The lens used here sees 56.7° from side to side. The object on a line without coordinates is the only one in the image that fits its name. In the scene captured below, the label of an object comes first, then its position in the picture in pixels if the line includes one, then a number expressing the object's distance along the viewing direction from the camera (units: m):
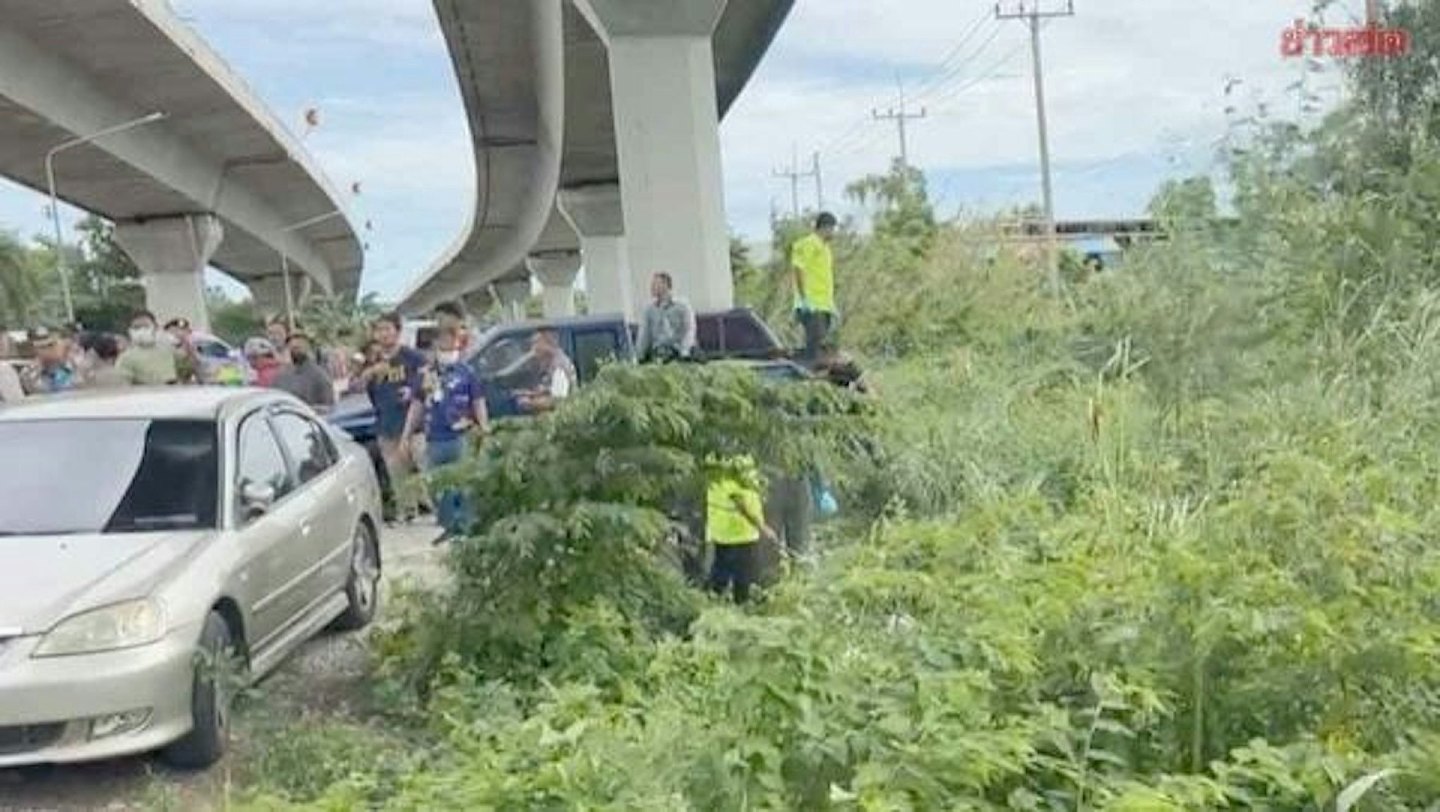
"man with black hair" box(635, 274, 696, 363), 13.06
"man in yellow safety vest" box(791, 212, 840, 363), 13.54
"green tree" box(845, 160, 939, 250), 24.78
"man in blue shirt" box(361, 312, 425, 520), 11.34
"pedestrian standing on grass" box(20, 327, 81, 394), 12.55
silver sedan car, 5.05
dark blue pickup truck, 12.36
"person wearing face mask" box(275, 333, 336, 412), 12.10
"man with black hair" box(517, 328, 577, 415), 10.12
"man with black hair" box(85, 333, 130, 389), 11.11
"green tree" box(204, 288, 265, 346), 80.16
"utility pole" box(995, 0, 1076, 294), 38.62
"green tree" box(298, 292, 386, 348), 42.97
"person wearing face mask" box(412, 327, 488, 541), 9.99
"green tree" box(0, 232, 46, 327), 51.16
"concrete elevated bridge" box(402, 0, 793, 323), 17.31
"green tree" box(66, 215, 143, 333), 76.44
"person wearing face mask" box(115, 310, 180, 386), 11.81
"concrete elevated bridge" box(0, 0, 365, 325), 21.42
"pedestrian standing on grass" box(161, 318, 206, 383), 14.96
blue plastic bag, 6.82
